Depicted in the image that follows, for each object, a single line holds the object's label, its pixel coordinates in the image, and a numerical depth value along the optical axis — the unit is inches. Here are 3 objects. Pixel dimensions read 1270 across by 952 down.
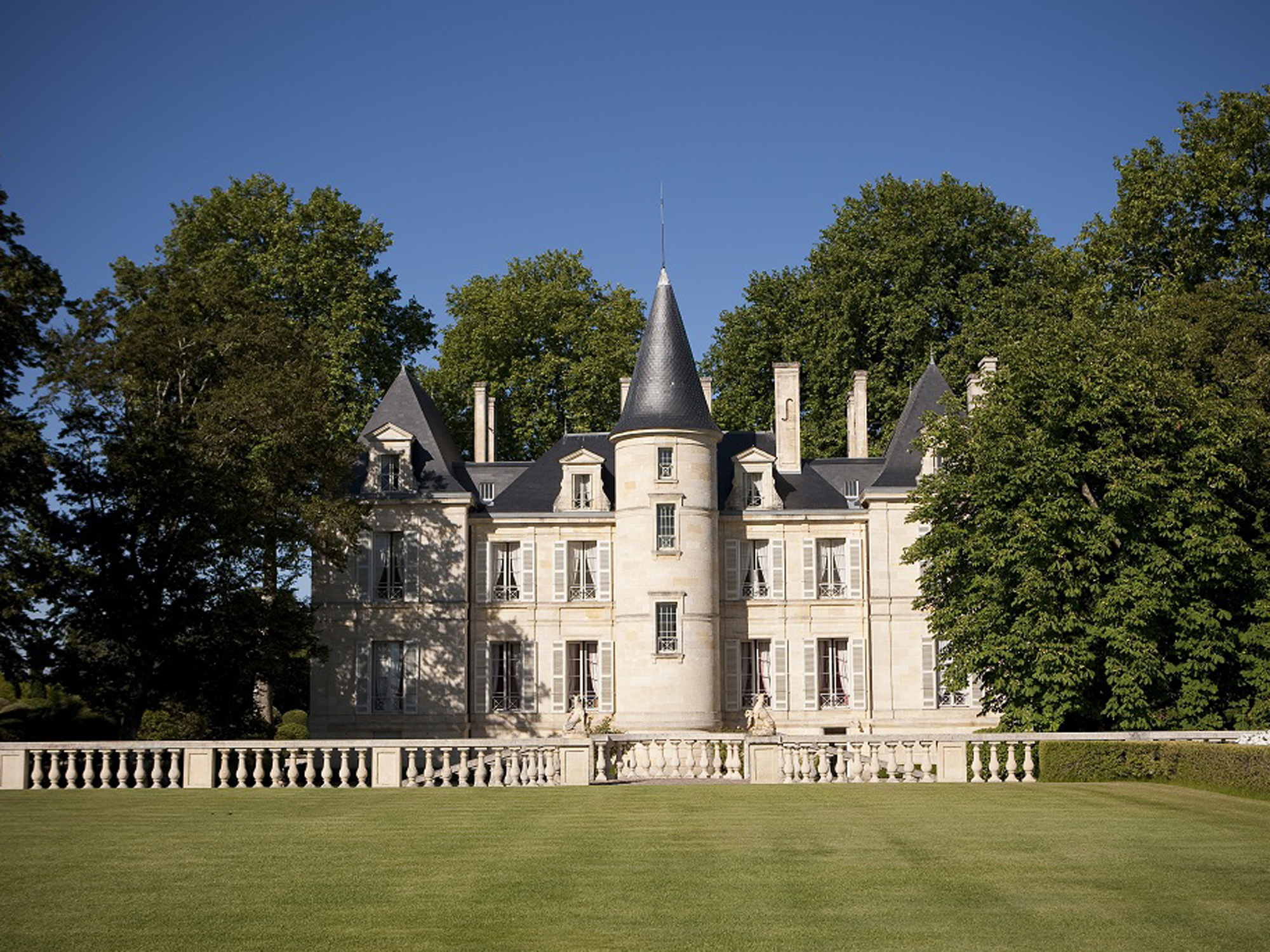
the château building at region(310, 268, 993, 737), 1582.2
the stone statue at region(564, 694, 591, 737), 1349.7
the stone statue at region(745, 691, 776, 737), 1245.1
